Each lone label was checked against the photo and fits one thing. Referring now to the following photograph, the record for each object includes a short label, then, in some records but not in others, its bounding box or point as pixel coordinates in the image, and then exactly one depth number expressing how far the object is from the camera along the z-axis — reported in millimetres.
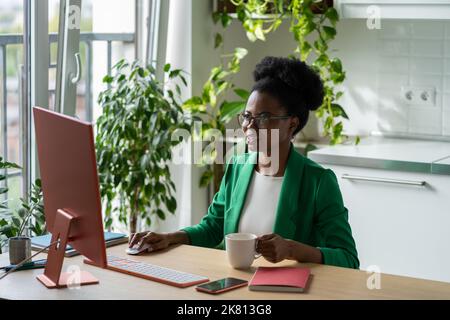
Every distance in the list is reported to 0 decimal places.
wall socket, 4043
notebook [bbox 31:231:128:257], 2380
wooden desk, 2002
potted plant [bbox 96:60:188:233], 3668
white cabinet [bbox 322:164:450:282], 3410
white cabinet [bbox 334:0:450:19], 3604
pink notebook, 2043
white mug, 2230
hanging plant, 3885
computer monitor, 1952
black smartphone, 2029
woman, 2484
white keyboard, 2097
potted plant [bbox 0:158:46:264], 2865
